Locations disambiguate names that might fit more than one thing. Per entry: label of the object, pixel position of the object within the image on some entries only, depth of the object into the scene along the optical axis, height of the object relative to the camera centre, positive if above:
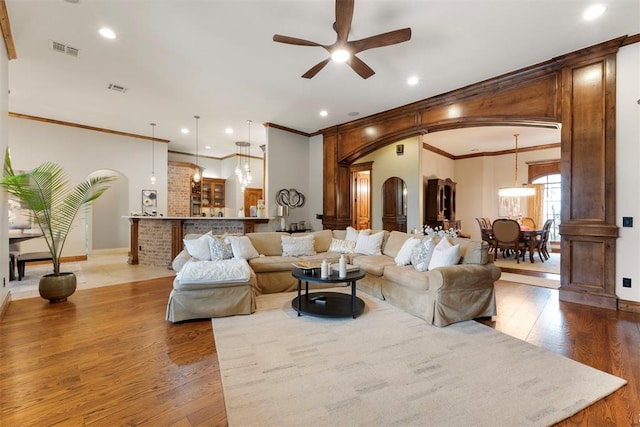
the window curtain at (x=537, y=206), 8.74 +0.18
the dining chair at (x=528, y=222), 7.99 -0.29
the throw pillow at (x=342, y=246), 4.97 -0.62
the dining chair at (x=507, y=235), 6.46 -0.54
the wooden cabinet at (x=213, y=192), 10.29 +0.69
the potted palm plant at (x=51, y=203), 3.32 +0.09
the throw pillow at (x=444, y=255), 3.28 -0.51
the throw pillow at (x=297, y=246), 4.74 -0.59
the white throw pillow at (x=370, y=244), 4.73 -0.55
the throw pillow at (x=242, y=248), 4.15 -0.54
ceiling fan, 2.49 +1.70
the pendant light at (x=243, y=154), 8.75 +1.99
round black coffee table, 3.13 -1.12
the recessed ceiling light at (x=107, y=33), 3.20 +2.05
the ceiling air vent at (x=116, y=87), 4.68 +2.08
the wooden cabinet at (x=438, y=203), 8.05 +0.25
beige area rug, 1.67 -1.20
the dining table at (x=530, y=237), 6.58 -0.60
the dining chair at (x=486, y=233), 7.29 -0.56
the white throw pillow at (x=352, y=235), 5.14 -0.44
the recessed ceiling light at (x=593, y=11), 2.81 +2.04
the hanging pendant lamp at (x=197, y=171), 6.32 +1.37
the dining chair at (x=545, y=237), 6.79 -0.62
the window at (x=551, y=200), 8.62 +0.37
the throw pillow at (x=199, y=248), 3.92 -0.52
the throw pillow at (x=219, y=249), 3.99 -0.54
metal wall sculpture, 6.81 +0.33
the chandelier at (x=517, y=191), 7.59 +0.56
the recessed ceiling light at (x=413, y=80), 4.32 +2.04
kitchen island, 5.99 -0.44
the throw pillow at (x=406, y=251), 3.84 -0.55
